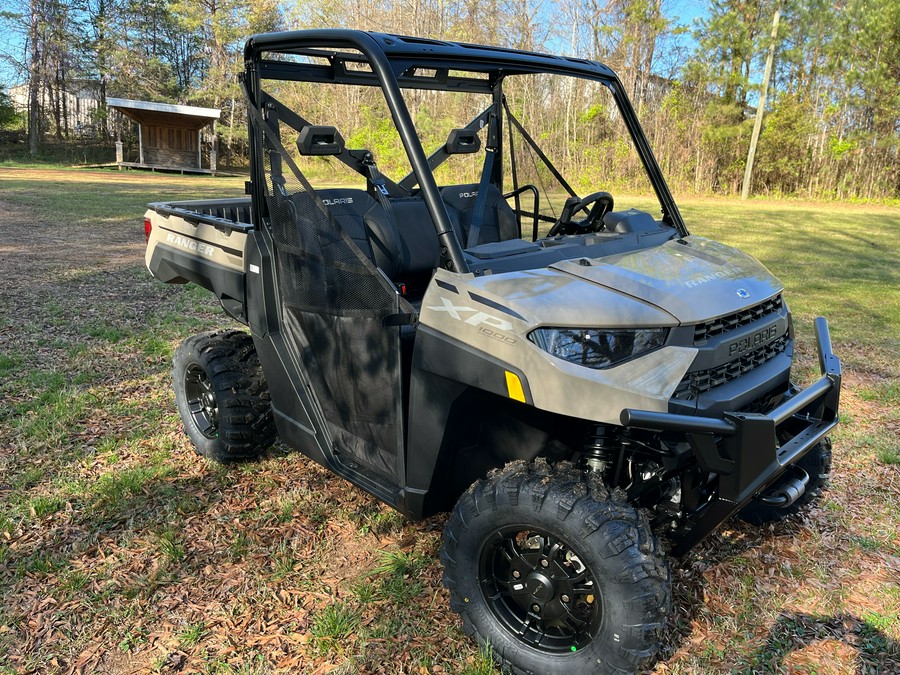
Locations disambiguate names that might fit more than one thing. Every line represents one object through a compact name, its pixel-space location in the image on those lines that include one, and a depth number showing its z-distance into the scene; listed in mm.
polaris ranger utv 2166
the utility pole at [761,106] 23981
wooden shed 28141
